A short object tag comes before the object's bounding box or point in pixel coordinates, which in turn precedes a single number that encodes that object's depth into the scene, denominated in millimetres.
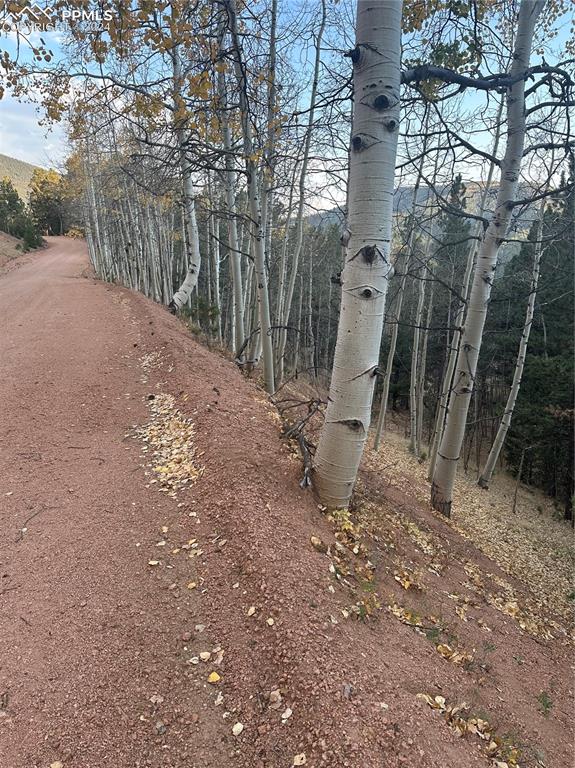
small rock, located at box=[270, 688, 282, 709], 1957
